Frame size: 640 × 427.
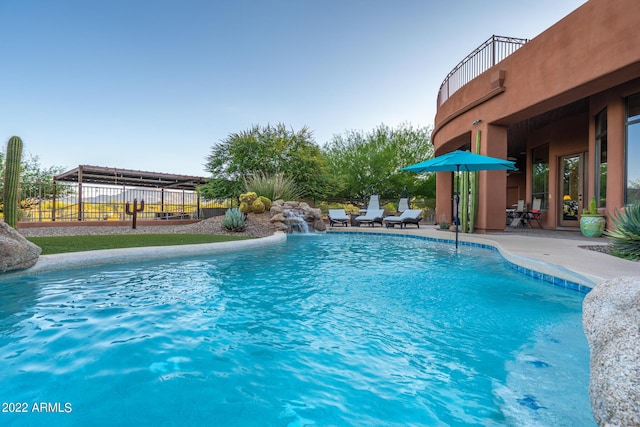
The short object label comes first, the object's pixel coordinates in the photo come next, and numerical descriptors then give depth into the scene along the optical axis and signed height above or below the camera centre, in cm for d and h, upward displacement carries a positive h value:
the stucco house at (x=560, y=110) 626 +284
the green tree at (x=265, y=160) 1596 +275
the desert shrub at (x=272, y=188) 1251 +98
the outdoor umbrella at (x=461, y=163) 698 +115
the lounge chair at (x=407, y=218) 1228 -22
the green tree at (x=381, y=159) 2081 +361
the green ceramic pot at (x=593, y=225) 758 -27
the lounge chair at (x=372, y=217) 1348 -20
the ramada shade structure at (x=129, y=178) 1480 +184
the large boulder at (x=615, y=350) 113 -58
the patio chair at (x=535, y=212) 1165 +6
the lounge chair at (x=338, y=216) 1414 -18
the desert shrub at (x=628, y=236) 471 -33
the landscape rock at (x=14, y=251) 416 -57
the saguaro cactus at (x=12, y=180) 621 +60
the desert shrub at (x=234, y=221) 1006 -31
